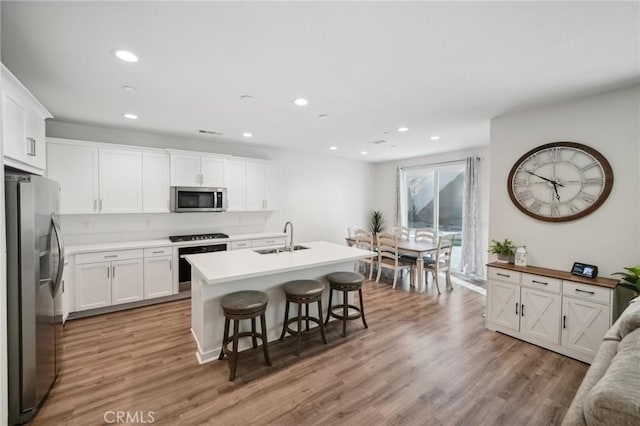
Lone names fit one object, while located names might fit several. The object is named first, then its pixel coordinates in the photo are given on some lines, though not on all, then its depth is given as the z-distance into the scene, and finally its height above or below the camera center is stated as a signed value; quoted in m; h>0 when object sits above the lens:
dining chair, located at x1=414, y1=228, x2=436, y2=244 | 5.75 -0.52
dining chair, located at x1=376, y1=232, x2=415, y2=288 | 4.85 -0.83
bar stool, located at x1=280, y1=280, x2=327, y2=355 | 2.77 -0.88
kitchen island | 2.61 -0.74
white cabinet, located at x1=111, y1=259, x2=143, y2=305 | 3.69 -0.98
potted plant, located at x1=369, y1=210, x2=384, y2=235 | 7.43 -0.35
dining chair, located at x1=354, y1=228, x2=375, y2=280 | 5.34 -0.62
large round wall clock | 2.72 +0.31
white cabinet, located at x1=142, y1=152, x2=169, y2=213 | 4.13 +0.41
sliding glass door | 6.07 +0.26
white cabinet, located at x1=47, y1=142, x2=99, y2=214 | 3.49 +0.45
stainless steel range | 4.17 -0.64
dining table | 4.65 -0.71
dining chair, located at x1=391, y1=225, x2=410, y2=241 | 6.50 -0.50
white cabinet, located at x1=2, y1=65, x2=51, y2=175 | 1.87 +0.63
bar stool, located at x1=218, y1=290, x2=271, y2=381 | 2.38 -0.91
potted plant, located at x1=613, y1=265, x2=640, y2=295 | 2.34 -0.59
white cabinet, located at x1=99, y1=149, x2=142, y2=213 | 3.82 +0.40
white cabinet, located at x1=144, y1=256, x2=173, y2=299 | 3.91 -0.98
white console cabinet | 2.55 -0.99
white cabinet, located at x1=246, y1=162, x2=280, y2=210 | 5.13 +0.45
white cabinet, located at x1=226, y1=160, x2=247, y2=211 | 4.89 +0.44
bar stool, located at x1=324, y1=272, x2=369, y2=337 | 3.13 -0.87
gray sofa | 0.99 -0.72
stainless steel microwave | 4.32 +0.17
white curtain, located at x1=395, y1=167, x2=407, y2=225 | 6.92 +0.30
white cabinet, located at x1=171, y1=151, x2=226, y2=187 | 4.34 +0.65
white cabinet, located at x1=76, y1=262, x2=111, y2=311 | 3.46 -0.99
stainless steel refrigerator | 1.79 -0.58
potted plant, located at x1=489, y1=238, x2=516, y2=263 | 3.29 -0.48
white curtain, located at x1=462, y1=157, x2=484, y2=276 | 5.41 -0.24
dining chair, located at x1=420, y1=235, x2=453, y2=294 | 4.68 -0.90
